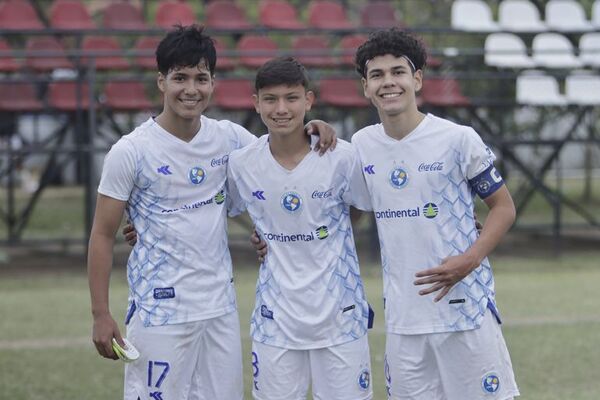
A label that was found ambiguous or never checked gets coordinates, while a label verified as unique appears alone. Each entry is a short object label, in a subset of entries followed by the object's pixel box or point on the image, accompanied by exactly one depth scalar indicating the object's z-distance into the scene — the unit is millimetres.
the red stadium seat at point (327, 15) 15555
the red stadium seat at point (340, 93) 13695
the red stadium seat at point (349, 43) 14277
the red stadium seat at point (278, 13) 15352
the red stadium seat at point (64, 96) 13133
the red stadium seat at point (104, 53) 11781
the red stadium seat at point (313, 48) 14039
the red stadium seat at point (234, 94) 13273
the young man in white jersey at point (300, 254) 4504
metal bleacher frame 12102
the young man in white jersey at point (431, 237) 4414
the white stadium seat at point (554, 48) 14609
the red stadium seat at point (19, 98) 13047
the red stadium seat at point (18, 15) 14477
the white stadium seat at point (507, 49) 14484
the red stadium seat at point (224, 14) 15148
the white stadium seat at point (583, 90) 13930
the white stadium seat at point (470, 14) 15438
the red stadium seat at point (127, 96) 13297
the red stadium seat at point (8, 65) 13164
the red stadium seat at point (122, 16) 14711
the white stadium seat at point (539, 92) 13945
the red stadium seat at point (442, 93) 13742
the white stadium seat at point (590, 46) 14672
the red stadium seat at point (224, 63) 13738
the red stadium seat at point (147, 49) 13831
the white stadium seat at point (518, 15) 15539
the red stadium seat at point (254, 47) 13969
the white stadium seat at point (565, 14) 15836
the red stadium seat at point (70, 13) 14781
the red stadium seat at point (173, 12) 15117
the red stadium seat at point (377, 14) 15625
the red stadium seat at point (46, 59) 13320
